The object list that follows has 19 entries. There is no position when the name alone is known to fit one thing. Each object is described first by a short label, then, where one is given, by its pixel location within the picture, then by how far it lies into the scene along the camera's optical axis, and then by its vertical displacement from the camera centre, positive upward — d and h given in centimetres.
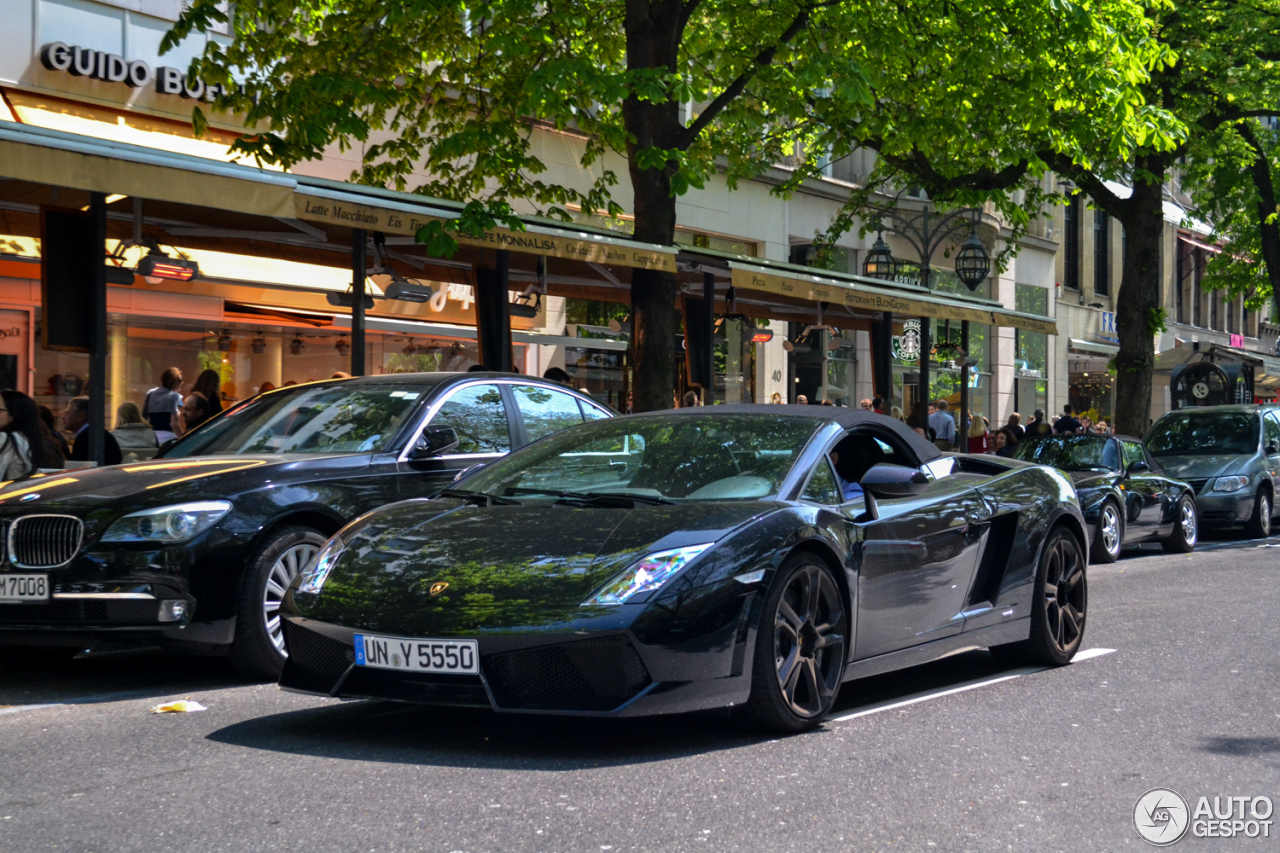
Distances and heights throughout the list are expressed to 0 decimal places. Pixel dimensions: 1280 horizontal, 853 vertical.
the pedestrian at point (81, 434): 1031 -15
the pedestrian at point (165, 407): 1394 +6
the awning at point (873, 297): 1518 +135
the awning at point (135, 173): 882 +155
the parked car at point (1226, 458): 1817 -56
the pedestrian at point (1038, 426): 2178 -18
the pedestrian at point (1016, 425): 2231 -16
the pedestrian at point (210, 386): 1278 +24
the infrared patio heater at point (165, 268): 1248 +132
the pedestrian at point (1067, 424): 2552 -17
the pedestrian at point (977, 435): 2388 -34
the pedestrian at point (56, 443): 967 -23
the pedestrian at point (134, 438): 1086 -18
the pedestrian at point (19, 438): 919 -16
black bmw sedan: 638 -53
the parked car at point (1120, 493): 1520 -85
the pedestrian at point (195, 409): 1186 +4
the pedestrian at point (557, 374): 1385 +38
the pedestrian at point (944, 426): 2263 -18
